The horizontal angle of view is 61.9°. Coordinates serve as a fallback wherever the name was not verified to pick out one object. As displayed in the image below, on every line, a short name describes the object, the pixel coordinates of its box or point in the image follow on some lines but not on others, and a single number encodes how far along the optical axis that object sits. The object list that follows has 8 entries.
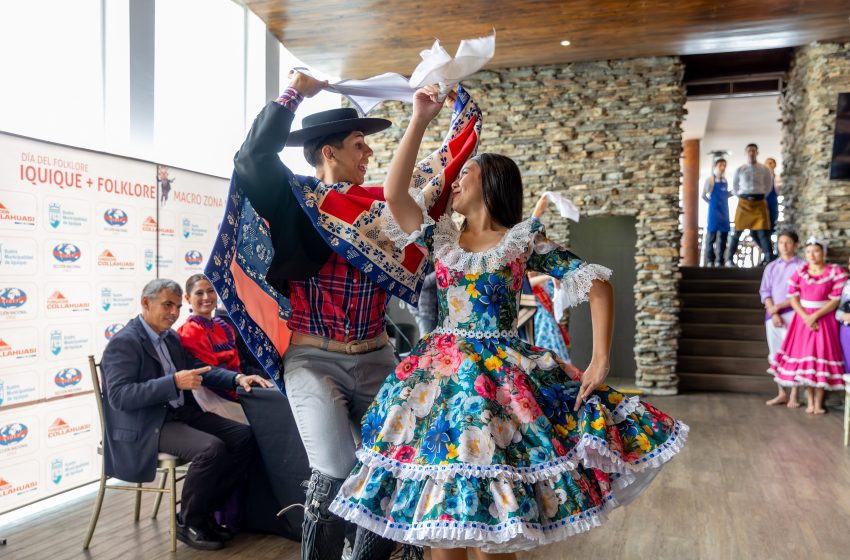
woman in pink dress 6.78
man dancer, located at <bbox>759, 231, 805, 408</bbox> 7.27
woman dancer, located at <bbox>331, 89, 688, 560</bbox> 1.65
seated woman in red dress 3.68
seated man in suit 3.22
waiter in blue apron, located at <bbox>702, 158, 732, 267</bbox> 10.82
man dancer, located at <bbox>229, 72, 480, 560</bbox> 1.88
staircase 8.28
